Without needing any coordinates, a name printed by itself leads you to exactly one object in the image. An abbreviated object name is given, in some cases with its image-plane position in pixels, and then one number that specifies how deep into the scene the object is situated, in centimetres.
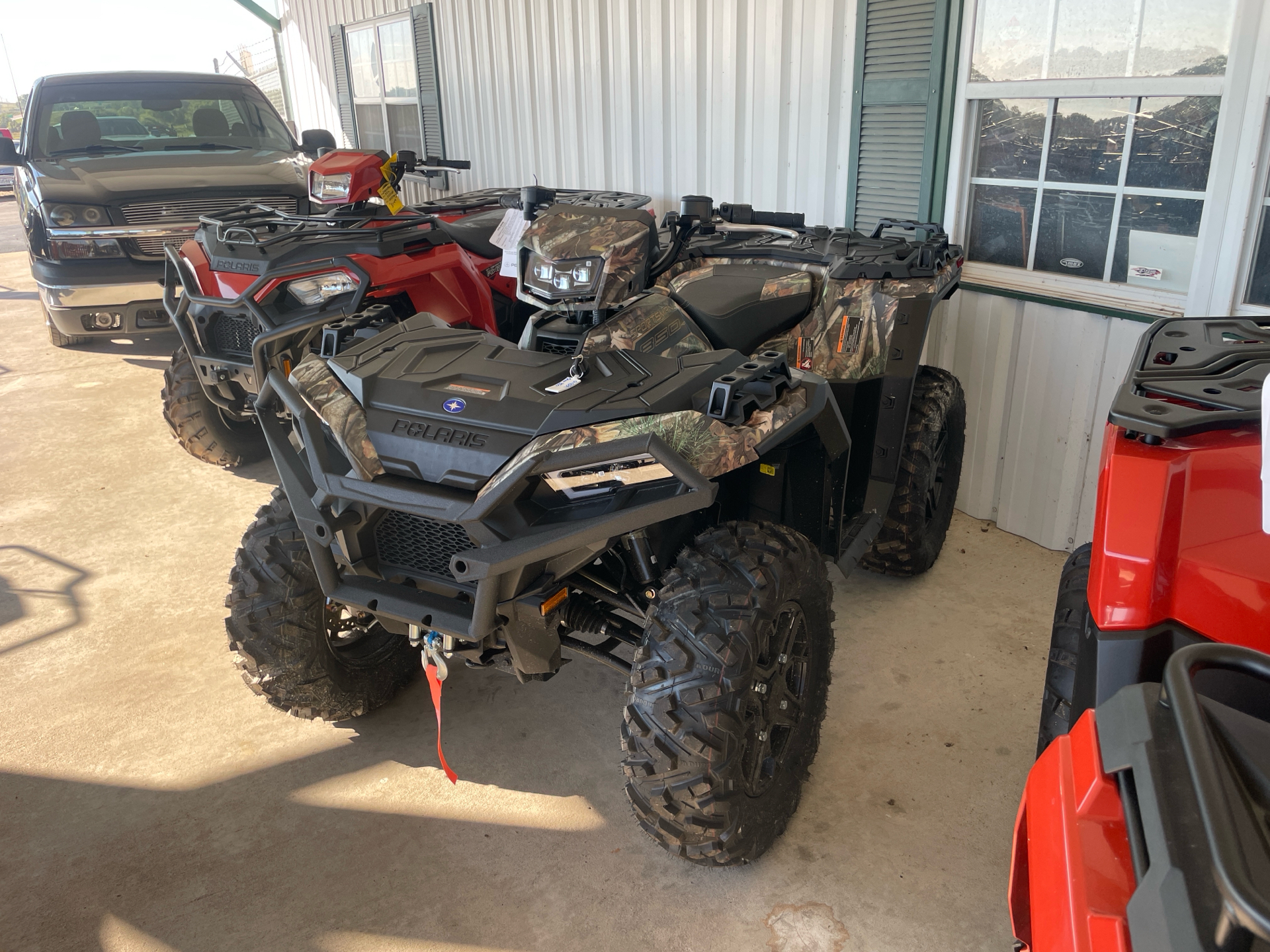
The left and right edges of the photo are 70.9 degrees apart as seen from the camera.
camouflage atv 178
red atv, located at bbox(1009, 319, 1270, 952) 74
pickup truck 559
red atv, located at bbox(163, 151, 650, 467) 375
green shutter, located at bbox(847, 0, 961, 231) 352
